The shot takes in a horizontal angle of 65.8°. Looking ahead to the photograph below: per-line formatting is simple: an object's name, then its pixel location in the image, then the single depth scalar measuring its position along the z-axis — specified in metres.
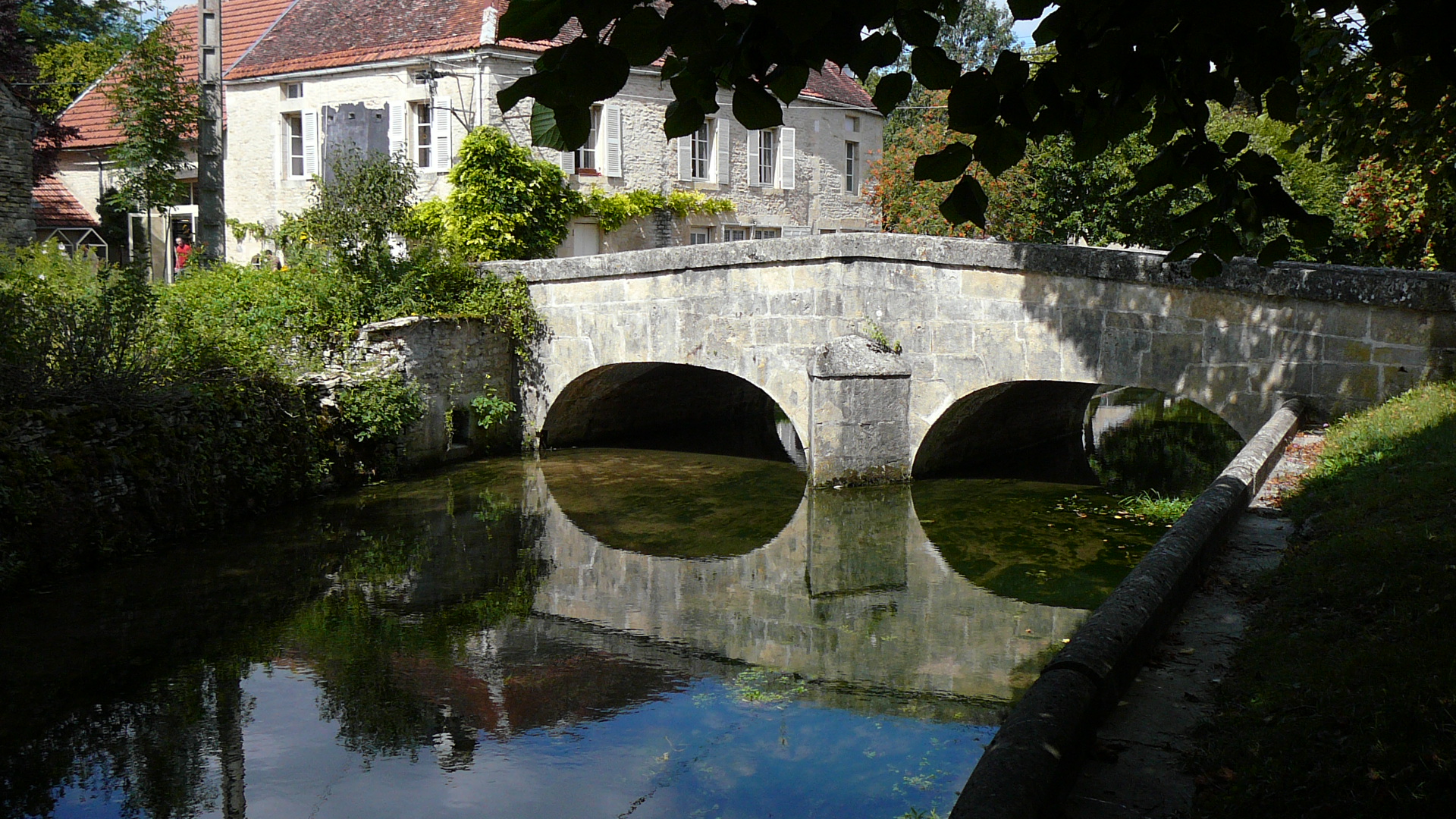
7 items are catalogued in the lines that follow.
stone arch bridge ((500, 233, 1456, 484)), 8.91
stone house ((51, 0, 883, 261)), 17.59
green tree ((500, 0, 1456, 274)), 2.37
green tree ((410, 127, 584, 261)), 16.00
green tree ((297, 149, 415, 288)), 12.28
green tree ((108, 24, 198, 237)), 18.73
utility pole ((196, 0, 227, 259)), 13.54
